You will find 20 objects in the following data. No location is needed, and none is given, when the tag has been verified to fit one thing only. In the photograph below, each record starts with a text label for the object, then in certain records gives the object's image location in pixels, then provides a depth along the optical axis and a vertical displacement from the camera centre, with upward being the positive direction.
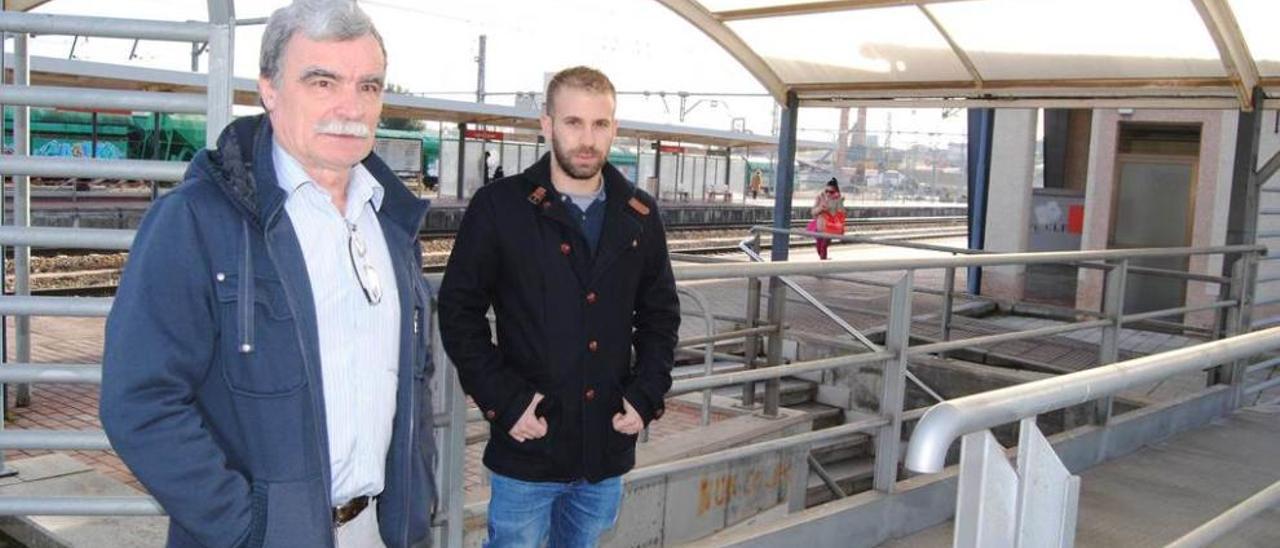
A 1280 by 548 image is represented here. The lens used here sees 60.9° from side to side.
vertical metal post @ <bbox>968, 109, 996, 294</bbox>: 15.07 +0.30
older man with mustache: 1.74 -0.29
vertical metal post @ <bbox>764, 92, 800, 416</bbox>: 8.97 +0.06
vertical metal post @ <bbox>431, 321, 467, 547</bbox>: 3.22 -0.84
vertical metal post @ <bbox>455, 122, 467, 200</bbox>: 27.44 +0.46
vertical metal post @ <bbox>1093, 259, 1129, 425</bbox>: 6.45 -0.64
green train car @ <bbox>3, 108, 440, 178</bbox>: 26.44 +0.42
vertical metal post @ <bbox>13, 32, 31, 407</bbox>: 5.15 -0.24
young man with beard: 2.81 -0.37
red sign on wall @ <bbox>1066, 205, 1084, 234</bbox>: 16.53 -0.27
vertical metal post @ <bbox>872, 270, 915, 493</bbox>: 4.82 -0.86
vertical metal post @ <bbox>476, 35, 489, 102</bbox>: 39.03 +3.77
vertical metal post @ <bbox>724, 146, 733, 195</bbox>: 41.34 +0.81
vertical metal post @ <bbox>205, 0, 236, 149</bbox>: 3.06 +0.27
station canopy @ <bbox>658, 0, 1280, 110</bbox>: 6.89 +1.03
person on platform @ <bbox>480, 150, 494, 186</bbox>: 29.47 +0.06
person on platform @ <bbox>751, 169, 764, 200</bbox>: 47.91 +0.12
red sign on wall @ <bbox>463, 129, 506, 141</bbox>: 30.09 +1.00
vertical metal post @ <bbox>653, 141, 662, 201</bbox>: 35.31 +0.41
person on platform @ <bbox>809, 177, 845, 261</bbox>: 17.81 -0.34
